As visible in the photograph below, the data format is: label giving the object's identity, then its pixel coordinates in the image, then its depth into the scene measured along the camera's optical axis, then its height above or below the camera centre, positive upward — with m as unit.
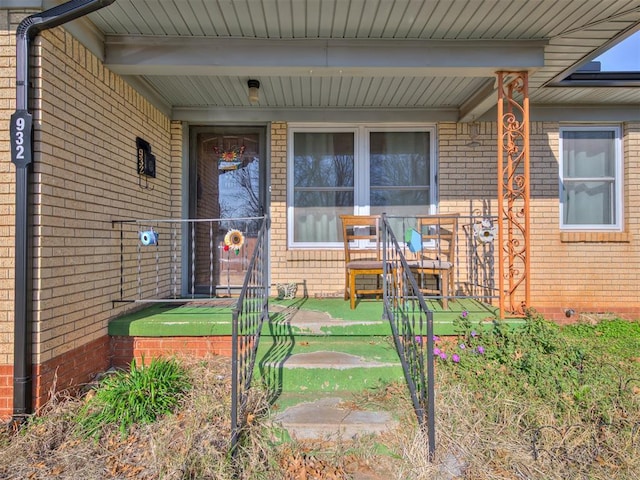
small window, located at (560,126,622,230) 4.93 +0.88
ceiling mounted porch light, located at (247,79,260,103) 3.93 +1.59
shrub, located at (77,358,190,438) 2.54 -1.13
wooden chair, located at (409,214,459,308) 3.96 -0.19
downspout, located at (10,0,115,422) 2.50 +0.39
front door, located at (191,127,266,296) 5.04 +0.68
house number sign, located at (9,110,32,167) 2.54 +0.70
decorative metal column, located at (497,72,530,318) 3.56 +0.59
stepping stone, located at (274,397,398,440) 2.44 -1.20
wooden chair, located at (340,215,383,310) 3.87 -0.11
